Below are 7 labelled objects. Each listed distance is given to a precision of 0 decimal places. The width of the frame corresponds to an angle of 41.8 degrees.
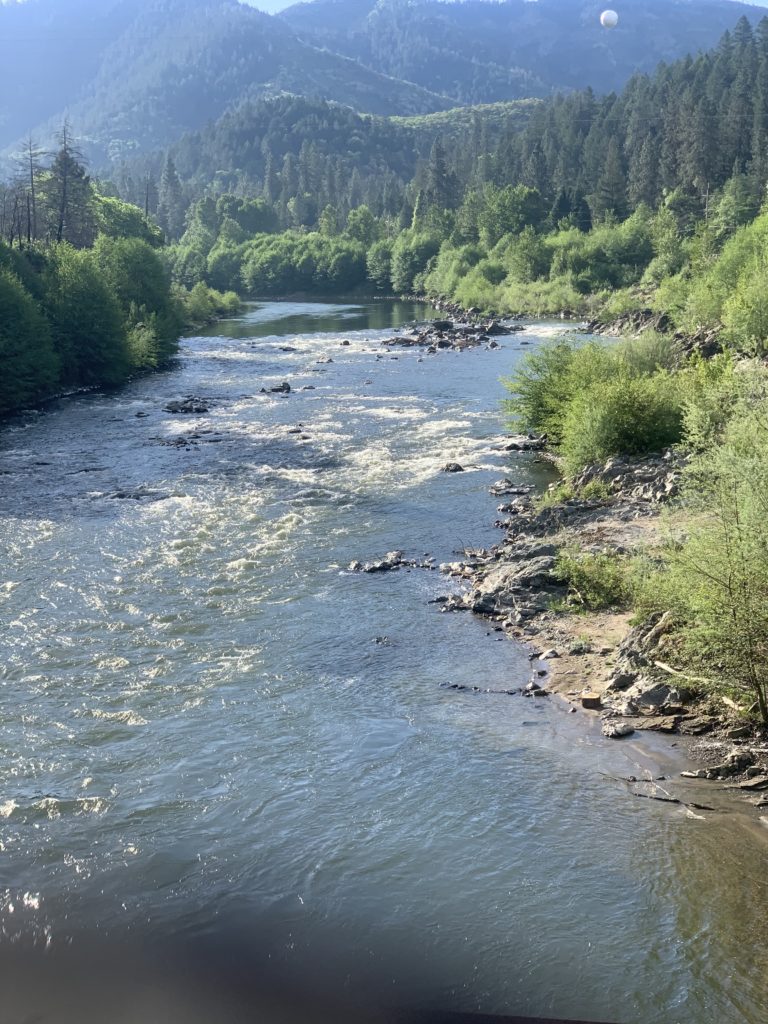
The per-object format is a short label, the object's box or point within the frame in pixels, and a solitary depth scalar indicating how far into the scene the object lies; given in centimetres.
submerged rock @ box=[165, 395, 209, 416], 5803
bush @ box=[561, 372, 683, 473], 3959
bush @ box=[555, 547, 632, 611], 2658
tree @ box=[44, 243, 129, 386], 6538
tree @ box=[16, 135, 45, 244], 9154
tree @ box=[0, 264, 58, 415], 5684
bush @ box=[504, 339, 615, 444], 4362
